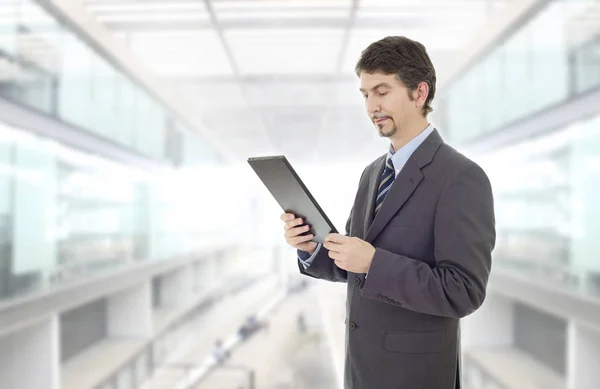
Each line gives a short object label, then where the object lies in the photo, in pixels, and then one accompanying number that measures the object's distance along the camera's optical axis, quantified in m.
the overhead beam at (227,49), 3.23
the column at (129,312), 4.99
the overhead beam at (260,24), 3.42
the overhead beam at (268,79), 4.68
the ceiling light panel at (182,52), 3.70
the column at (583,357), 2.79
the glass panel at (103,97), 3.39
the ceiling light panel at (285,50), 3.69
